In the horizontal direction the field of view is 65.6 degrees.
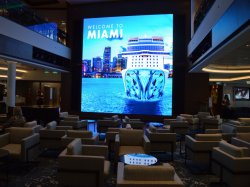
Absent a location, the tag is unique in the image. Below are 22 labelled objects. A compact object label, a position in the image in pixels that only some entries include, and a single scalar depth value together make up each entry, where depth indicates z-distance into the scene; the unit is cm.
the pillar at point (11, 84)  909
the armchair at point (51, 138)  526
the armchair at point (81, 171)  326
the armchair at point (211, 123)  828
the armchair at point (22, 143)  423
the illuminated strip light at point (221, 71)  1103
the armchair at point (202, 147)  446
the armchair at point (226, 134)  545
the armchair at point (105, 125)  750
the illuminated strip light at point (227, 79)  1337
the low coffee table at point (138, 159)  364
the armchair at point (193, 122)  871
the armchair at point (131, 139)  497
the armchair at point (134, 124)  735
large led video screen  1185
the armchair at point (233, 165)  335
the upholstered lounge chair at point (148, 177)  245
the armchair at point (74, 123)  707
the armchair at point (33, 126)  539
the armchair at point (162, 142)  522
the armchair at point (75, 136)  466
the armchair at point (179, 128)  712
